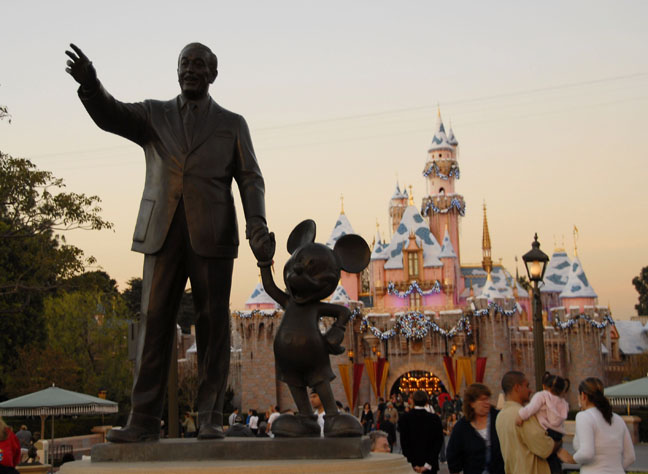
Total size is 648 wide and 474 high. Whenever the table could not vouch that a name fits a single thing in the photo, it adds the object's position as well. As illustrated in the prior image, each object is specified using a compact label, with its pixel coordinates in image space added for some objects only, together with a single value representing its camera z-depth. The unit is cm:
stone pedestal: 431
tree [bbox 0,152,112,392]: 2059
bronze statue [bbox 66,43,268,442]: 519
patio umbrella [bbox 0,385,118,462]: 1594
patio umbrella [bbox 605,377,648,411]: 1703
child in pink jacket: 552
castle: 4638
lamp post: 1111
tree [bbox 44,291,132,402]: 3747
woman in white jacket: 524
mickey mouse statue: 496
